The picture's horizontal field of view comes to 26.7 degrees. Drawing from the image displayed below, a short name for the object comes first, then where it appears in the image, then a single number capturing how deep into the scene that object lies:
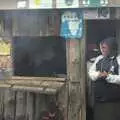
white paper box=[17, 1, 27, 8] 4.18
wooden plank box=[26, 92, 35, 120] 4.40
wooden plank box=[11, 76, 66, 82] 4.35
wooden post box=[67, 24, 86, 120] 4.27
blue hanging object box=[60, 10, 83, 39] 4.22
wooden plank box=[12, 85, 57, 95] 4.13
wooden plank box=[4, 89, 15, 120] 4.43
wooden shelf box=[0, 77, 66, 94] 4.18
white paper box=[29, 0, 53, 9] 4.15
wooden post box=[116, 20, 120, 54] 4.33
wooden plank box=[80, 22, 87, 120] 4.27
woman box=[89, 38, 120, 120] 4.17
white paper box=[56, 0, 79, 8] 4.11
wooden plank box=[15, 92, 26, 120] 4.42
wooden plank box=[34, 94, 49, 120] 4.38
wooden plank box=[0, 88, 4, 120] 4.44
